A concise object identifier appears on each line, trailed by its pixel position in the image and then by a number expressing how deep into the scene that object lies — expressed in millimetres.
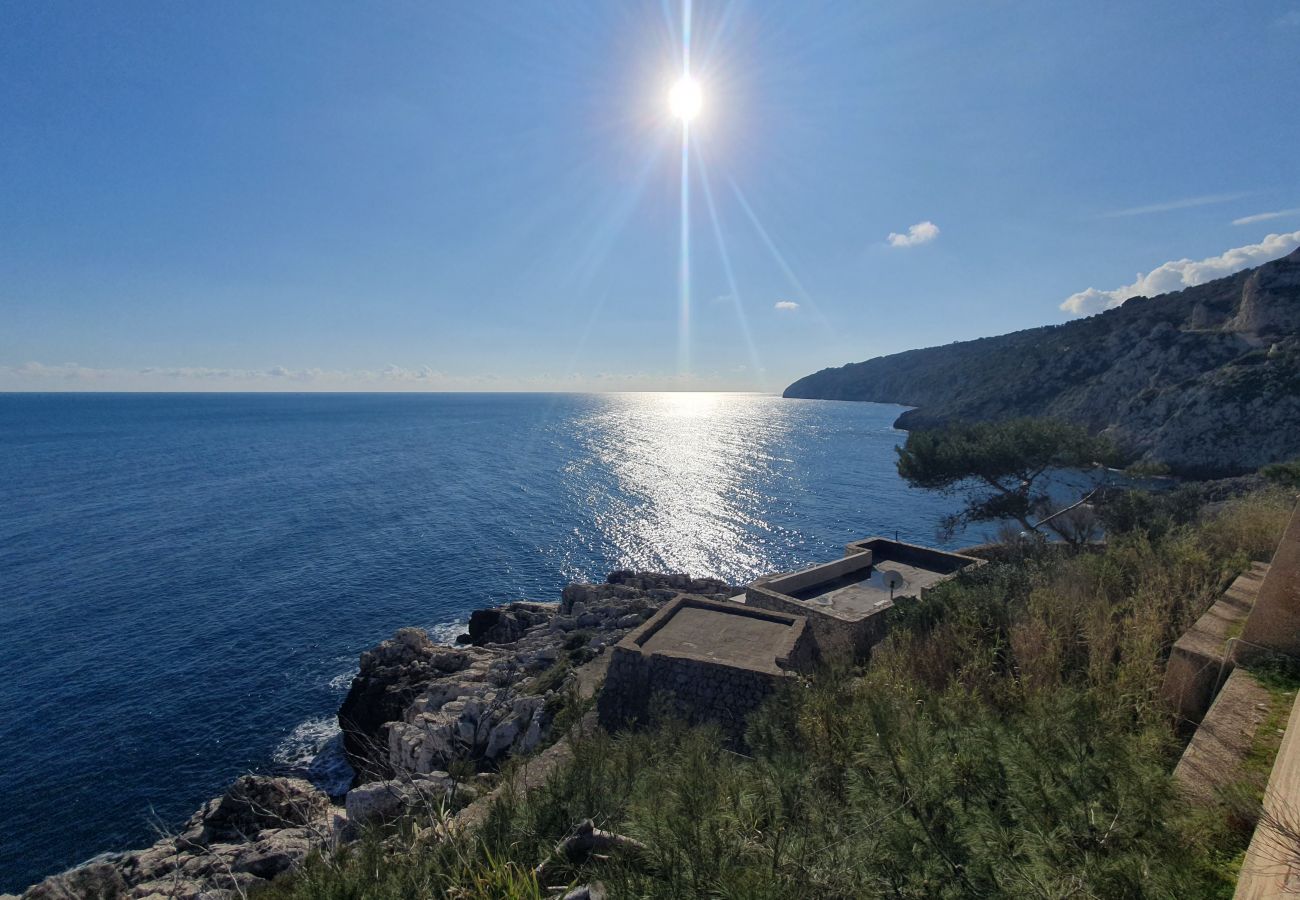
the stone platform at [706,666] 10375
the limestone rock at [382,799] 8305
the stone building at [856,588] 13430
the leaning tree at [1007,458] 20719
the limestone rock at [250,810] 13375
